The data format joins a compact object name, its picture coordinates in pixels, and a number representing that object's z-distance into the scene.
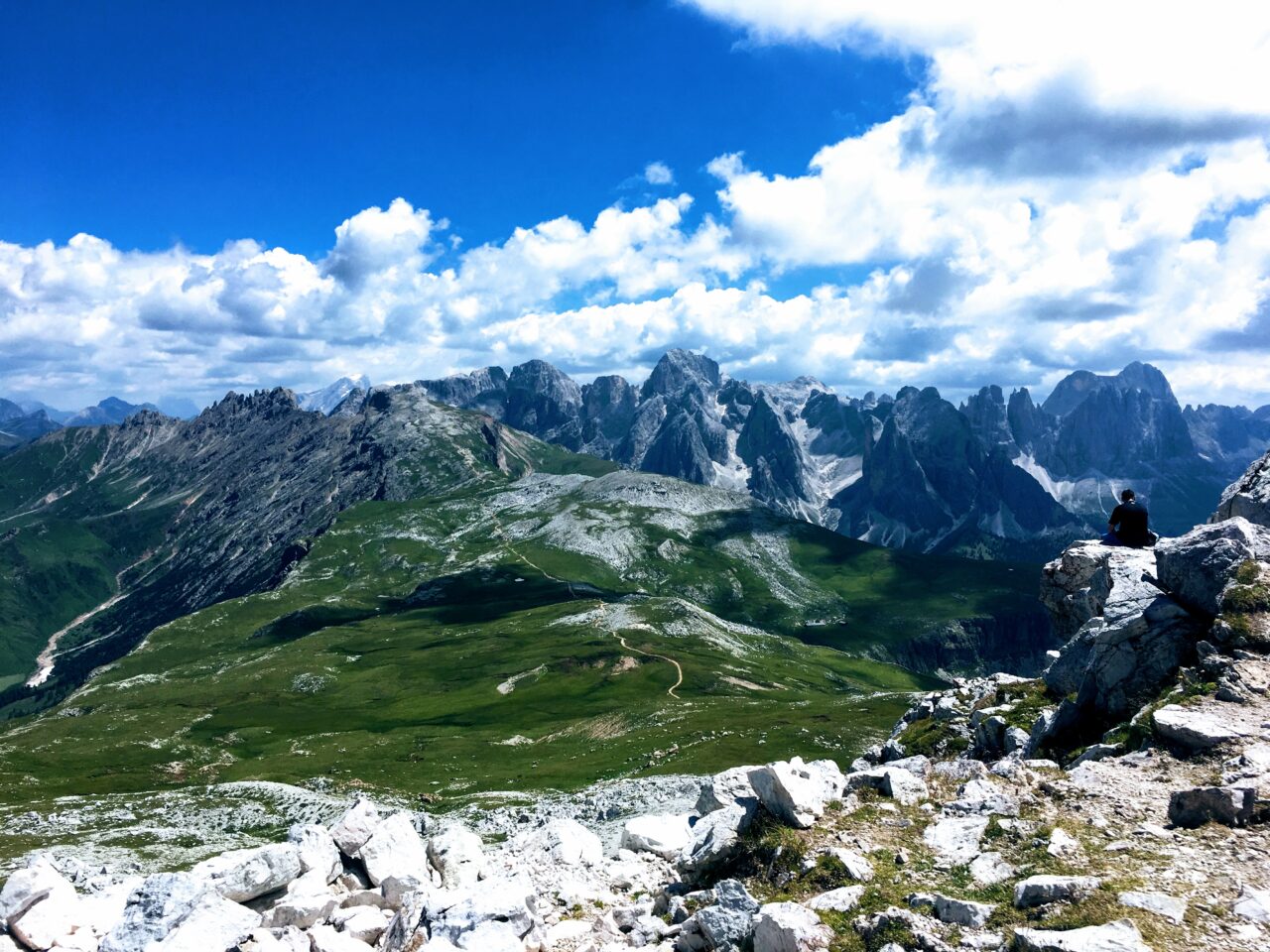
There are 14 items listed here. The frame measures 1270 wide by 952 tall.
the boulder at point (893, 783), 24.98
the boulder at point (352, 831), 28.08
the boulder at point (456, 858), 26.44
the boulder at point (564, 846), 28.89
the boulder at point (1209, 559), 29.61
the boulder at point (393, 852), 26.23
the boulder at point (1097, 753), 25.69
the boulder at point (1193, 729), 23.48
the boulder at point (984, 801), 22.64
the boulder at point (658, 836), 29.14
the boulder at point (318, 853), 26.14
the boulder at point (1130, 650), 29.03
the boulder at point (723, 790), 29.77
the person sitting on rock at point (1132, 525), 44.16
